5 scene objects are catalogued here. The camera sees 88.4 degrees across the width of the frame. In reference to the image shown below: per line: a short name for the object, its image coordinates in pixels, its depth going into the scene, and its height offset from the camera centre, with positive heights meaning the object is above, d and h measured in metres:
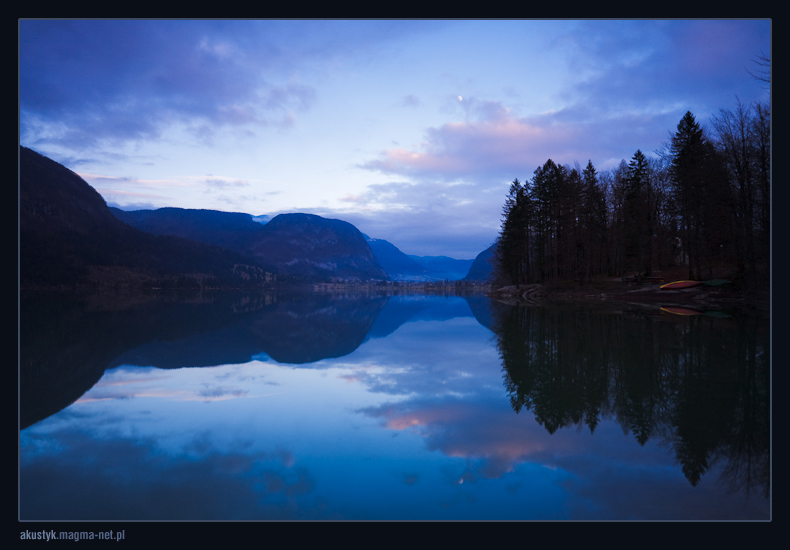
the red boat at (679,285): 35.16 -0.85
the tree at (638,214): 46.34 +7.39
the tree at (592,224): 51.22 +6.69
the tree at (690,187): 36.44 +8.20
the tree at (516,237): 61.06 +6.31
